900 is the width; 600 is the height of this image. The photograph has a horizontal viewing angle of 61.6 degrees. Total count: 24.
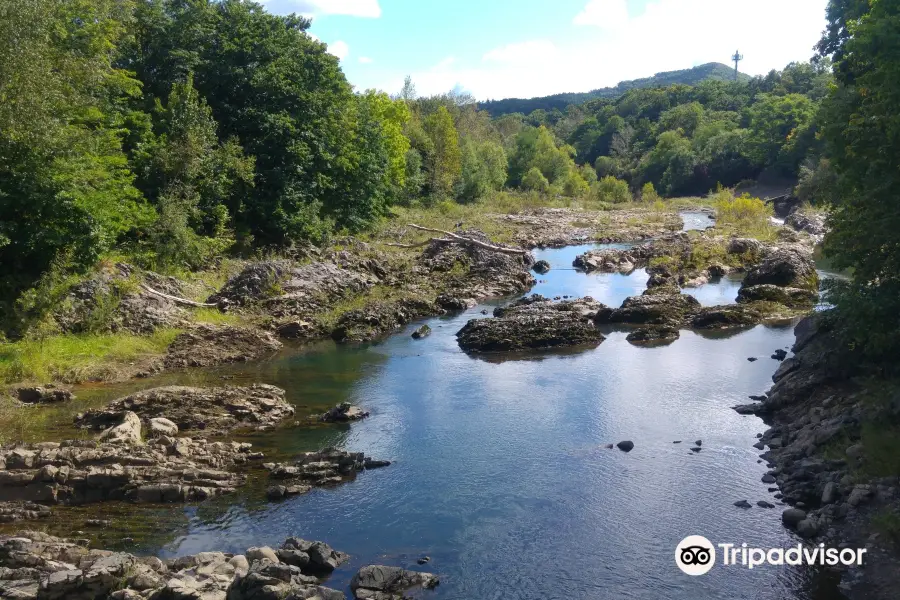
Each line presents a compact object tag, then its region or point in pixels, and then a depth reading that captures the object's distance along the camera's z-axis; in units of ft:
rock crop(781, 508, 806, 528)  50.95
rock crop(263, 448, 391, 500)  58.18
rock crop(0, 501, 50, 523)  52.75
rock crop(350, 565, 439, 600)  43.21
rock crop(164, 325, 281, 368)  92.63
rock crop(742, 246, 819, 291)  129.90
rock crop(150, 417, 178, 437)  66.54
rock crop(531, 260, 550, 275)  167.12
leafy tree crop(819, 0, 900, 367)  59.72
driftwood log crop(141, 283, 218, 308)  101.15
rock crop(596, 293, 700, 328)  114.21
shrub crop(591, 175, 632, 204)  339.16
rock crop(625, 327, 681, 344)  105.91
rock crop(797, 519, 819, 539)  49.24
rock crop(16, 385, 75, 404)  76.07
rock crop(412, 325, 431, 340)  109.50
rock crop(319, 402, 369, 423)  73.82
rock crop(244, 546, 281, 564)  45.88
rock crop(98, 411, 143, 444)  63.05
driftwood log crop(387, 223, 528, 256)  163.94
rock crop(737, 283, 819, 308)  121.49
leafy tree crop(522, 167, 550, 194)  334.85
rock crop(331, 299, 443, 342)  108.17
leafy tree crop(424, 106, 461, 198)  257.14
